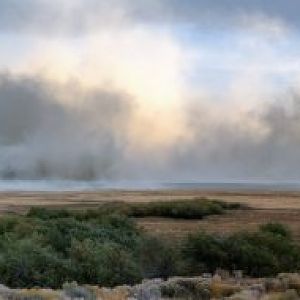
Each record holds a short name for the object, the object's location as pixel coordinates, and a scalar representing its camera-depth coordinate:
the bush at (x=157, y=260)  33.12
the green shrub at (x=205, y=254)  36.62
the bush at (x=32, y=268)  27.30
